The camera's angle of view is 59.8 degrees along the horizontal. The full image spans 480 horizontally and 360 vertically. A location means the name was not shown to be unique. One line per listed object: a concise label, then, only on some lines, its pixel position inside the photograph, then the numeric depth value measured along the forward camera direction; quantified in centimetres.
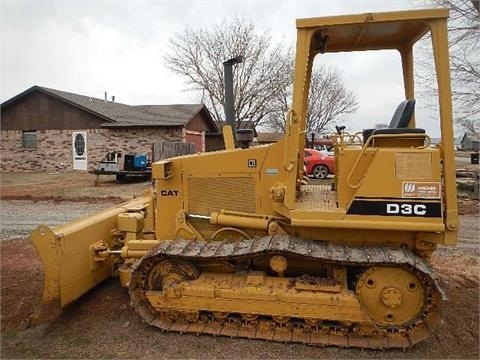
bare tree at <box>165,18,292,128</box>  3059
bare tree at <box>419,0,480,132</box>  1647
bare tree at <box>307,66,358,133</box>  3959
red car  1952
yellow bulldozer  397
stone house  2467
